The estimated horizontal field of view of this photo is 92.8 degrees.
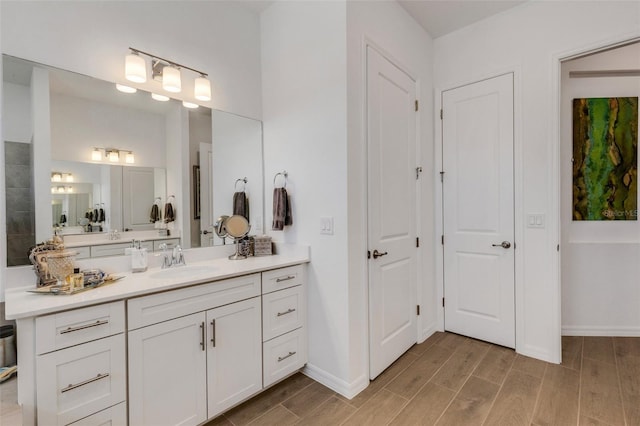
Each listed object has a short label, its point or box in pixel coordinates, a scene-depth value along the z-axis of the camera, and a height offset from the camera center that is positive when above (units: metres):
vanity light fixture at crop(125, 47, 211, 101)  1.83 +0.90
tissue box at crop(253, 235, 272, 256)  2.38 -0.28
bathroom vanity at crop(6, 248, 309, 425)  1.20 -0.64
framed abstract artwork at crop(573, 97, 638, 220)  2.69 +0.43
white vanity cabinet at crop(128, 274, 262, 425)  1.44 -0.74
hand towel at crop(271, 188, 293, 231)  2.27 +0.00
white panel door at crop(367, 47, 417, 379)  2.17 -0.01
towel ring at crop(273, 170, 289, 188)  2.39 +0.28
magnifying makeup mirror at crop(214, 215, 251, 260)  2.32 -0.13
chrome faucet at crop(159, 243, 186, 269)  1.98 -0.30
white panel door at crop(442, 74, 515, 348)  2.58 -0.02
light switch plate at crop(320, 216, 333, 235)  2.07 -0.10
